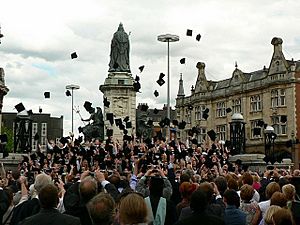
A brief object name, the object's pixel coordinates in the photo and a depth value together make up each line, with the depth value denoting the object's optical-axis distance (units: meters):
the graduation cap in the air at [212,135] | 26.19
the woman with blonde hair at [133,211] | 5.44
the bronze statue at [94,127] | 41.28
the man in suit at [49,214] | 5.96
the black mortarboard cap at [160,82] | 27.71
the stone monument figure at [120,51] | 42.81
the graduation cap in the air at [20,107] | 28.50
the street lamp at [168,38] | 35.28
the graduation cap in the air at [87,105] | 28.39
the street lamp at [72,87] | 52.47
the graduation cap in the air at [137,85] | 29.66
